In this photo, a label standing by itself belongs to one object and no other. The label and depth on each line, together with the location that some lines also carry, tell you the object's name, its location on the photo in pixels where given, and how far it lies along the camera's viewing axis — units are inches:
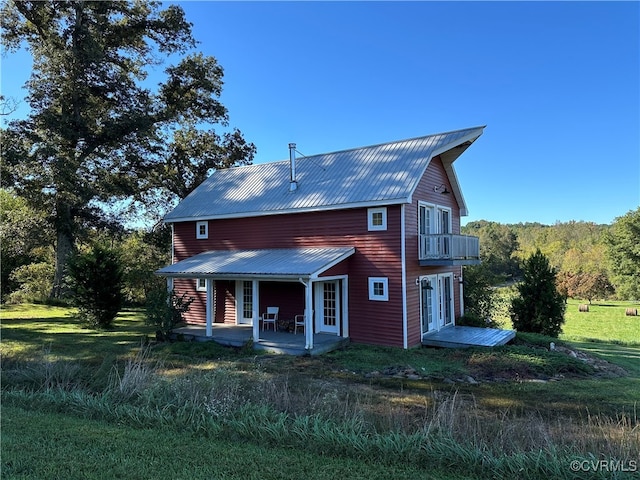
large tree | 773.9
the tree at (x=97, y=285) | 596.1
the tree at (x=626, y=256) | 1818.4
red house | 485.4
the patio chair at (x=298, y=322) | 540.0
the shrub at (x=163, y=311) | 517.7
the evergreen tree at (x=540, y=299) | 626.2
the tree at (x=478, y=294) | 716.0
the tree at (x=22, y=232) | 824.3
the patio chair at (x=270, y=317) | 564.4
